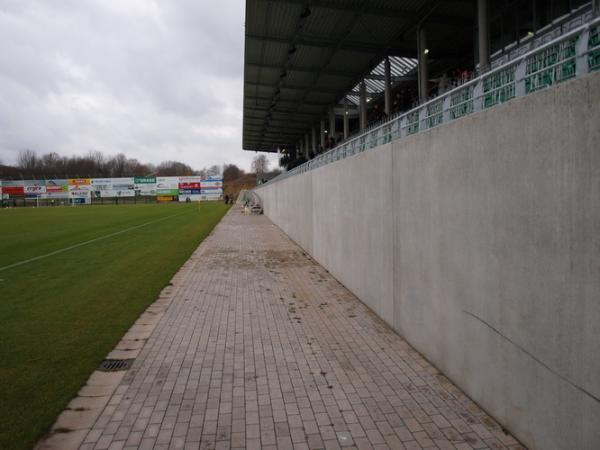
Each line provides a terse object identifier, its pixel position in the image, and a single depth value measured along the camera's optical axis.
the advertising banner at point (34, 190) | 83.88
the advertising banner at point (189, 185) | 86.38
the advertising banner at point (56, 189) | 84.38
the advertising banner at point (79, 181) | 84.39
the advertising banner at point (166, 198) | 86.75
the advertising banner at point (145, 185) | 85.84
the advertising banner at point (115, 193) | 86.06
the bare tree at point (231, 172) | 142.88
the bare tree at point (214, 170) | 121.50
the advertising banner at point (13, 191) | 83.06
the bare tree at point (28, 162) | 118.72
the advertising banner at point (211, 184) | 87.56
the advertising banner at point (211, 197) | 88.12
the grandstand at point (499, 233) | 2.81
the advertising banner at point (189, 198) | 86.86
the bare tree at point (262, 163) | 125.50
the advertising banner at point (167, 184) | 86.12
